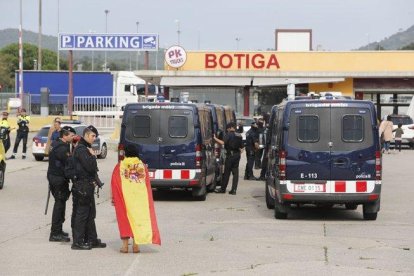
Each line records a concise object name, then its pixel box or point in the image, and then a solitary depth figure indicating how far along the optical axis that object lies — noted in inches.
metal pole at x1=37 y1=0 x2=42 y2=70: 3745.6
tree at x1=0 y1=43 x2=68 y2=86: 5600.4
